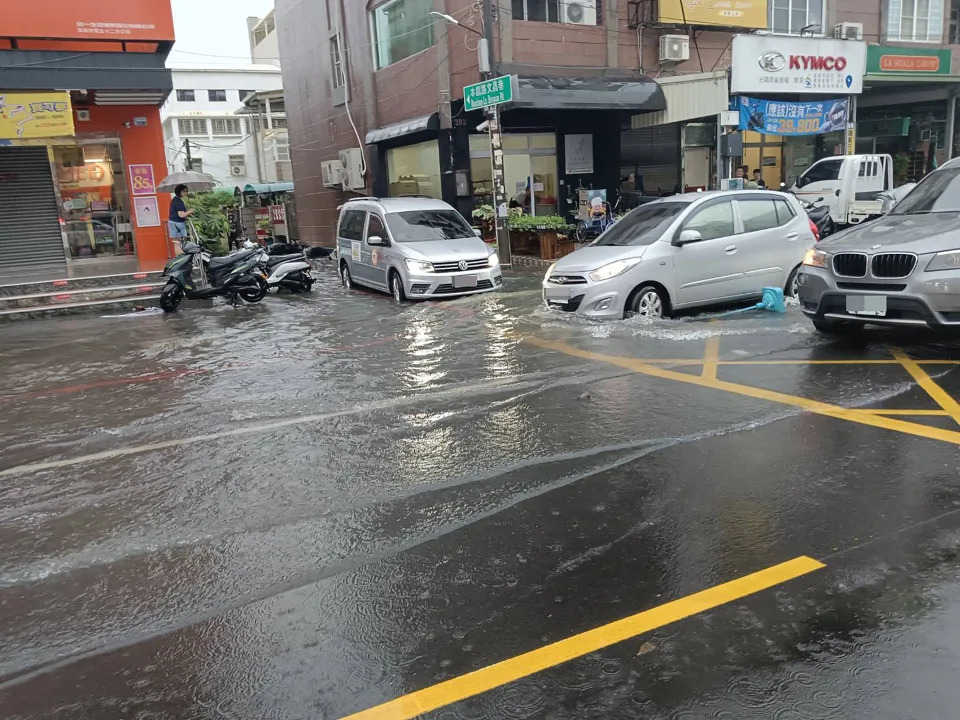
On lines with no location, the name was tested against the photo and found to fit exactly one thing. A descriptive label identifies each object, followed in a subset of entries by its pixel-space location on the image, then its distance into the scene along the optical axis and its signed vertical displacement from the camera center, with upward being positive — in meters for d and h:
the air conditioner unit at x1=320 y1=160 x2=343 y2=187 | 26.03 +1.19
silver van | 13.06 -0.83
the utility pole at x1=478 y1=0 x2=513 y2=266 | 16.42 +1.33
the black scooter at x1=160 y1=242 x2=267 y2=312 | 13.95 -1.14
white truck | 18.92 -0.24
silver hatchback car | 9.75 -0.90
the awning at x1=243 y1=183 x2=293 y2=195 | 36.97 +1.15
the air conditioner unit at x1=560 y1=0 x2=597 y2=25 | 19.28 +4.43
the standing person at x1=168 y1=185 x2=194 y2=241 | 15.62 +0.02
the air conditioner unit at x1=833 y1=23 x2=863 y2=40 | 21.94 +4.03
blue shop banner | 20.41 +1.71
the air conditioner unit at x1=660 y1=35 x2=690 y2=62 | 19.91 +3.50
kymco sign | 20.20 +3.03
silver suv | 6.93 -0.86
